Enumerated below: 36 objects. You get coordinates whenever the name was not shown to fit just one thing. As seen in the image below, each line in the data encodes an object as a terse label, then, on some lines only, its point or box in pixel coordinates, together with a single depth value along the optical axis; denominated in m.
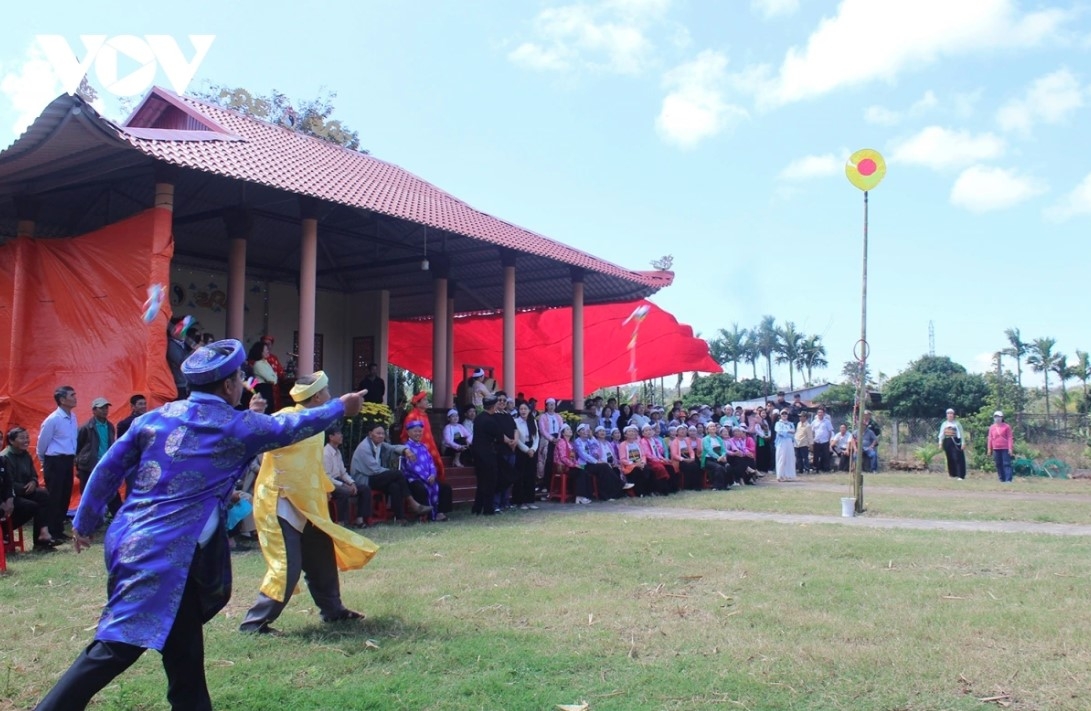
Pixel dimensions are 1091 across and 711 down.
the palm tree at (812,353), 67.12
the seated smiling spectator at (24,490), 8.23
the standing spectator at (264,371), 12.91
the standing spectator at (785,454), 18.98
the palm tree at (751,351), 67.12
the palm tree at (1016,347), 55.81
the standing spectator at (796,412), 21.65
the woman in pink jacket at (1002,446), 18.11
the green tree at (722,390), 48.97
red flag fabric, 23.67
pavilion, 11.01
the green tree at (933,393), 40.56
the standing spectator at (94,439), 9.04
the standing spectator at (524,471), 12.95
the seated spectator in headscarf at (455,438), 13.60
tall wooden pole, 11.09
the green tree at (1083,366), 52.81
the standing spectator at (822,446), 21.58
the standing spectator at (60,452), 8.77
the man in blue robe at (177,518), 3.06
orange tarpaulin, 10.83
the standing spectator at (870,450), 21.50
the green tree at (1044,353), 56.78
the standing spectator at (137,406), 9.74
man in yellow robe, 5.17
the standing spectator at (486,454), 11.60
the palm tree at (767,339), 67.38
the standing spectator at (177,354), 10.93
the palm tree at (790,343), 67.19
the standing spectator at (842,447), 21.98
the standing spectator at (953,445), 19.09
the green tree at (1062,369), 54.72
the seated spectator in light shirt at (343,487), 9.73
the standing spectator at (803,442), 20.86
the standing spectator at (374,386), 16.81
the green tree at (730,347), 67.12
